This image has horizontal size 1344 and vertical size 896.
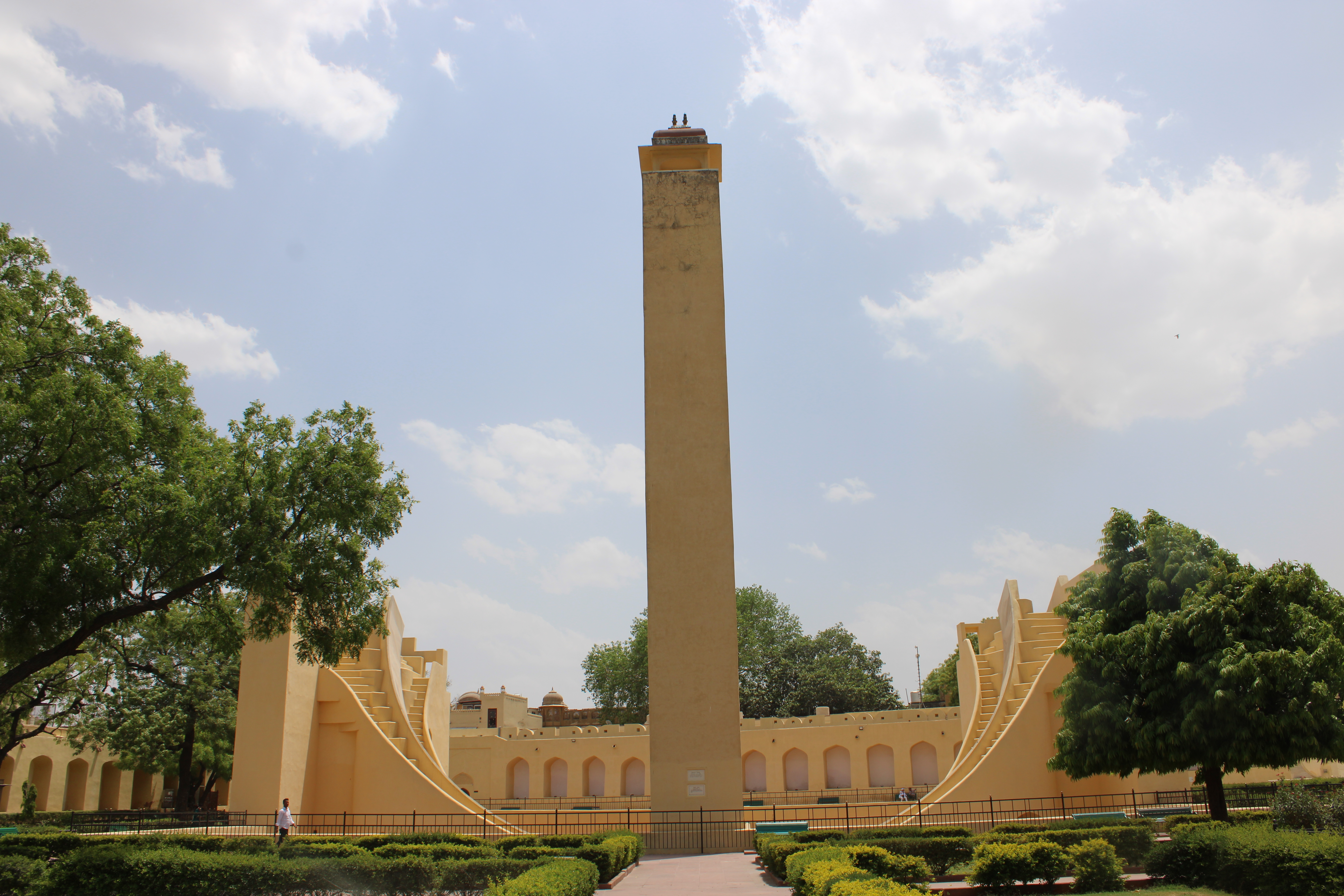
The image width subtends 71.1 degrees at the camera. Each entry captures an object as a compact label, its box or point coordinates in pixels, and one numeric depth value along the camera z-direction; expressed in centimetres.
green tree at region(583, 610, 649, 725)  4584
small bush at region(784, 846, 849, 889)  1010
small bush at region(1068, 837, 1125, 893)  1070
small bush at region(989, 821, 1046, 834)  1457
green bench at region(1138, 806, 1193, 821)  1806
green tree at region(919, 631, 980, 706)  4791
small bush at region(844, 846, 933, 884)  1085
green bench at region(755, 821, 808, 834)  2048
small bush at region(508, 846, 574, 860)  1316
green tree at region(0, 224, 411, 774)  1251
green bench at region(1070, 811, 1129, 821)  1669
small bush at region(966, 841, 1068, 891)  1070
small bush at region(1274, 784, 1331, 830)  1113
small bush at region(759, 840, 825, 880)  1195
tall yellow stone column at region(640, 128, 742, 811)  1753
